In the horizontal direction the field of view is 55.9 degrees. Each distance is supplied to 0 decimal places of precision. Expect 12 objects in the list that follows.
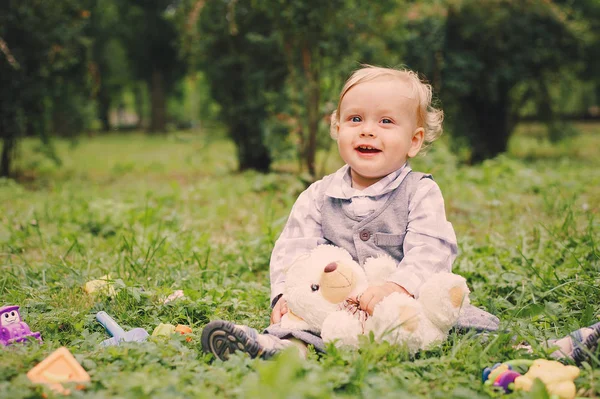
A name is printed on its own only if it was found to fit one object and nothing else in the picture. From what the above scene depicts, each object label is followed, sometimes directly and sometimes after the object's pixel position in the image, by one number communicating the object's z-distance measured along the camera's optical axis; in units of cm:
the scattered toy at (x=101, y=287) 269
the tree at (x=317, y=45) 538
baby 233
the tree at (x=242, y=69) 657
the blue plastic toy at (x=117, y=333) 220
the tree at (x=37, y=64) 662
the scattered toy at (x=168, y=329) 231
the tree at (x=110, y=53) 2027
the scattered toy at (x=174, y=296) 265
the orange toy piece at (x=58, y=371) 173
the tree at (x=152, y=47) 2161
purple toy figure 216
